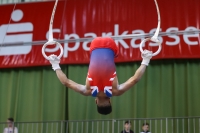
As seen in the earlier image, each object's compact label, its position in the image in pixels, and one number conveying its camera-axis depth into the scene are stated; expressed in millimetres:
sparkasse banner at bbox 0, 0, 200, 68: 15483
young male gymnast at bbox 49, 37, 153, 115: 8130
